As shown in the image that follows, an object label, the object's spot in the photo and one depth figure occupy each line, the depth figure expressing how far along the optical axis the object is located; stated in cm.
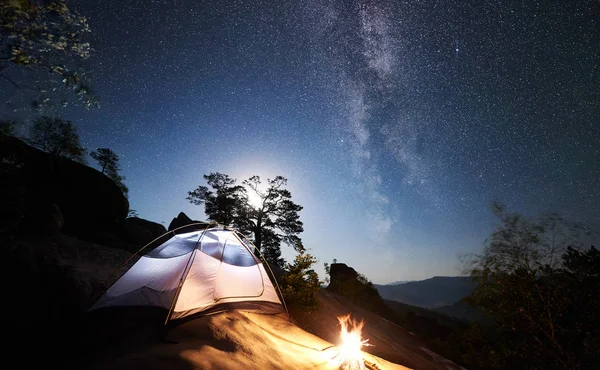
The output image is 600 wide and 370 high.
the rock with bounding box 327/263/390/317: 2608
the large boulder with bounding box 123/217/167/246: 2255
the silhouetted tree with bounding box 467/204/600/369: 1242
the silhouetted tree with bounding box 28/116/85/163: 1816
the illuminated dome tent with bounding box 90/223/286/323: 571
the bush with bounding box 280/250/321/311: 1012
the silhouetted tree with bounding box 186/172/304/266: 2717
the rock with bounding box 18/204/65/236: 1410
